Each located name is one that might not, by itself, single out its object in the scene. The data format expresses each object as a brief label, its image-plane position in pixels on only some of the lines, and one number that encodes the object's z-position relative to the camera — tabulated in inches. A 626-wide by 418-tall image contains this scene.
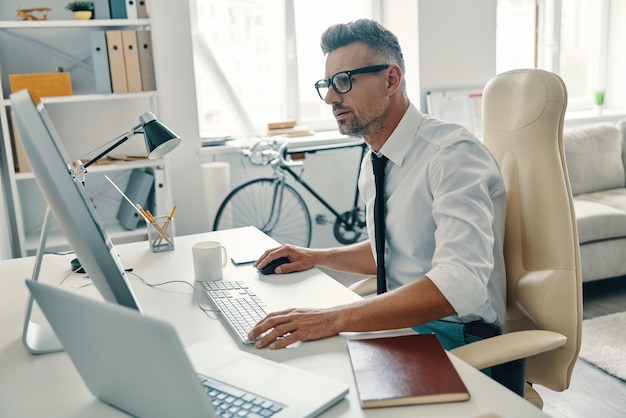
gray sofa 131.9
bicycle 150.6
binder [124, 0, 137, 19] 125.4
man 49.1
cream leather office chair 56.4
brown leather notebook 37.4
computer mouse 65.3
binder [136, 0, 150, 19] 127.0
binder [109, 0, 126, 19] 126.0
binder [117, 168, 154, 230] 135.0
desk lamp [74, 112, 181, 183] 59.1
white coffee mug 63.3
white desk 37.7
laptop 27.9
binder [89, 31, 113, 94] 124.6
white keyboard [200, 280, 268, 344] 50.7
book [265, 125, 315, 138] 161.5
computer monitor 32.9
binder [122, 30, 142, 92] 125.8
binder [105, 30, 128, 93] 125.0
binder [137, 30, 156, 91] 127.0
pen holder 75.8
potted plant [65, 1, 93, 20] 124.3
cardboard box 121.7
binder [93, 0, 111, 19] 125.6
